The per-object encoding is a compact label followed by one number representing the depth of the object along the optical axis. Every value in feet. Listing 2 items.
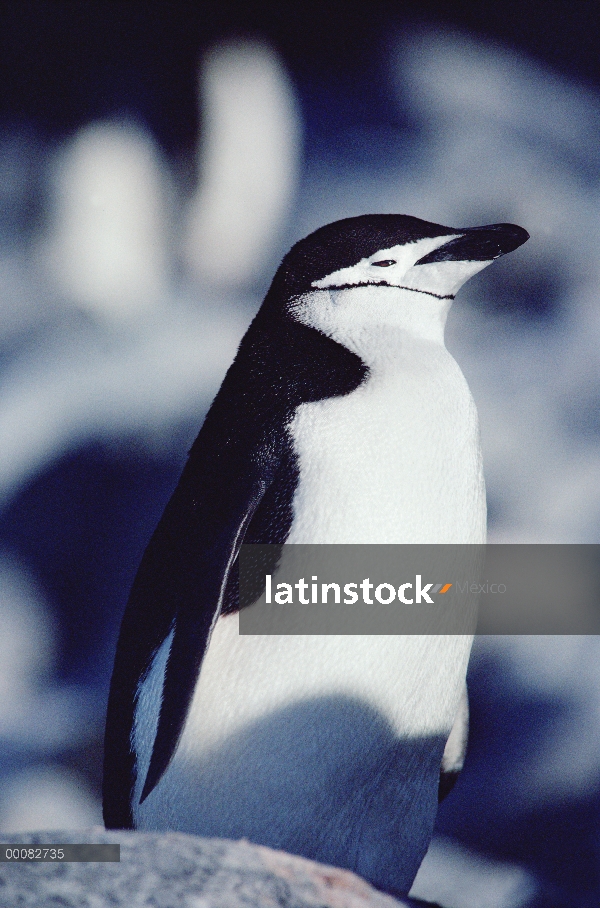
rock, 28.47
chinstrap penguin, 28.82
